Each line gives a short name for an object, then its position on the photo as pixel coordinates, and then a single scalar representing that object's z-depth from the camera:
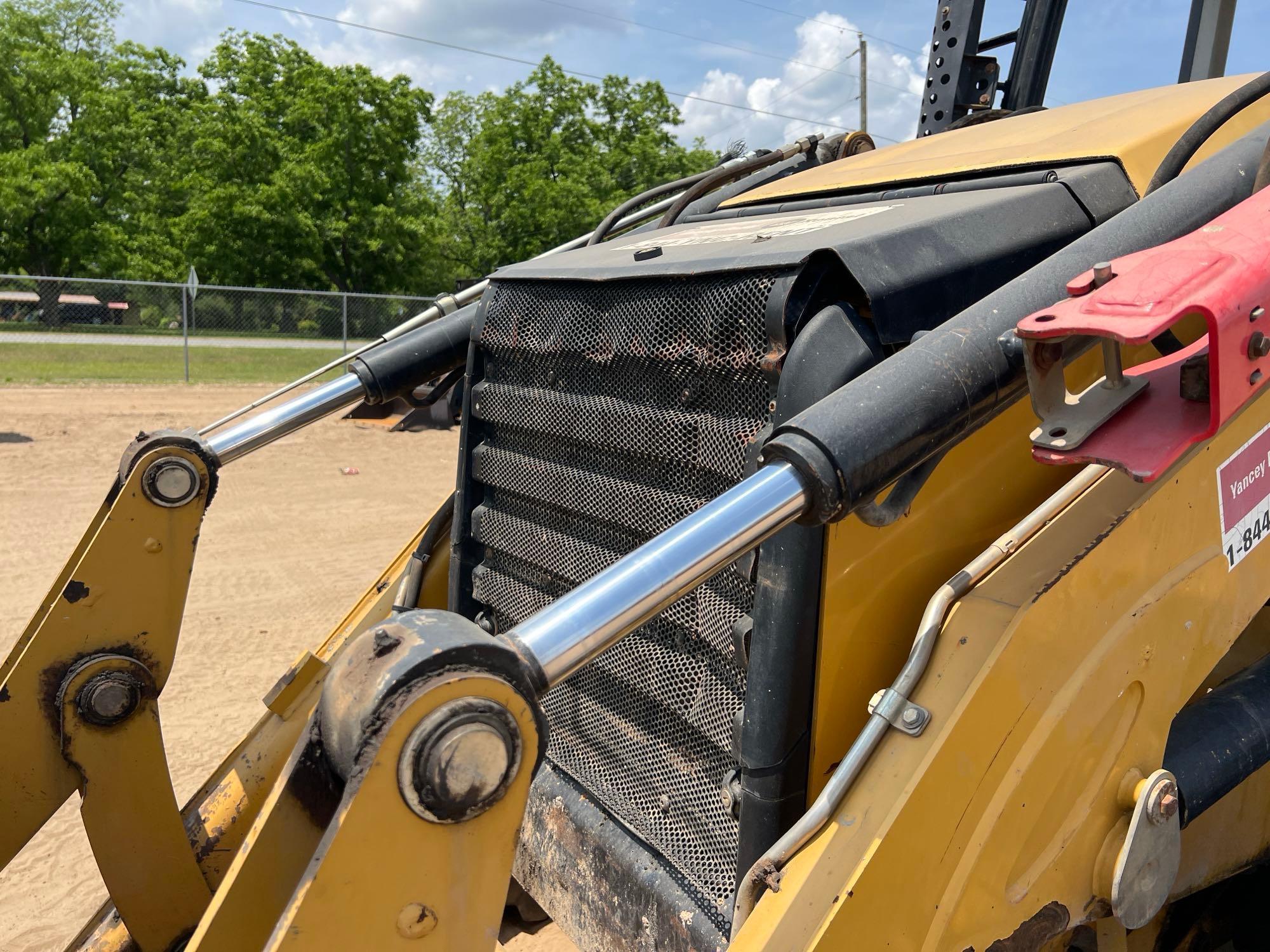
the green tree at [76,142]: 29.34
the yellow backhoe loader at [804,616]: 1.27
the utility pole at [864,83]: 33.22
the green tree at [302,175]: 29.23
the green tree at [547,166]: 35.66
